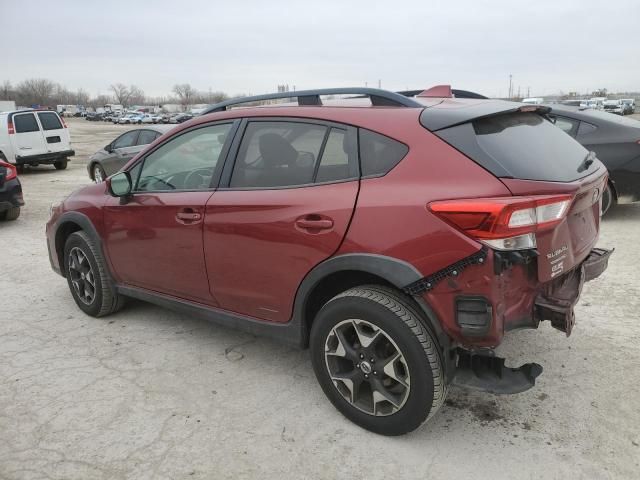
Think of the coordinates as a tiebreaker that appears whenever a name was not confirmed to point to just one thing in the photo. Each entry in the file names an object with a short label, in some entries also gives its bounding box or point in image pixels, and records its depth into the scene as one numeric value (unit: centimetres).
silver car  1234
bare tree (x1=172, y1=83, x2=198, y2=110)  14238
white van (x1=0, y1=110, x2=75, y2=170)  1485
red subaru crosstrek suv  236
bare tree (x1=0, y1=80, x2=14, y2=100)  11038
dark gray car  669
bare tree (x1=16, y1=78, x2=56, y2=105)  11500
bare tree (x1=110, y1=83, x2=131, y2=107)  14980
